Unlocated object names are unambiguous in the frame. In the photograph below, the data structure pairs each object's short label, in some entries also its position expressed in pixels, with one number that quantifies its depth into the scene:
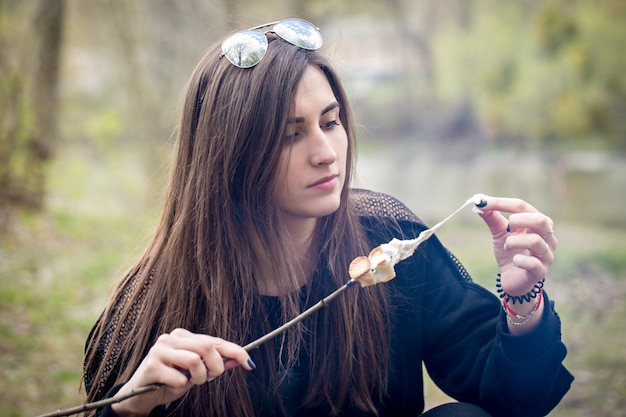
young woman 1.63
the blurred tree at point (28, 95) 5.96
